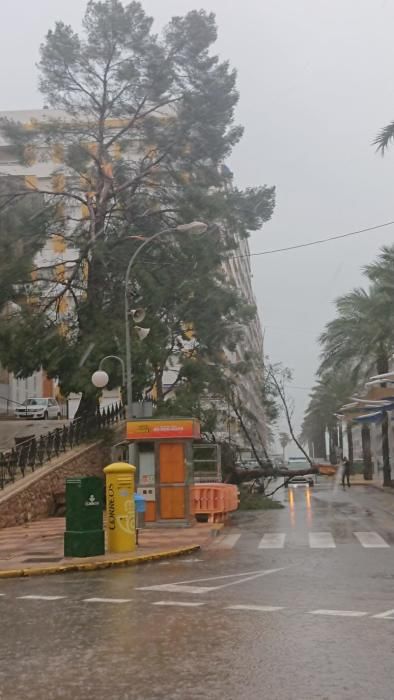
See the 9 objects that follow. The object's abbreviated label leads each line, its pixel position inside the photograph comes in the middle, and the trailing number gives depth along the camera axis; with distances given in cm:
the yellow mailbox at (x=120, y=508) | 1455
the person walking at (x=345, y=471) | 4759
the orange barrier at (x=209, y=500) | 2214
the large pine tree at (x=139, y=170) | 3269
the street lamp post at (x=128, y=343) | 2142
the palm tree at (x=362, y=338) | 3488
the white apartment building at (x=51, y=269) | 3472
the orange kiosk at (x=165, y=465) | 1978
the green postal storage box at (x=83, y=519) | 1389
